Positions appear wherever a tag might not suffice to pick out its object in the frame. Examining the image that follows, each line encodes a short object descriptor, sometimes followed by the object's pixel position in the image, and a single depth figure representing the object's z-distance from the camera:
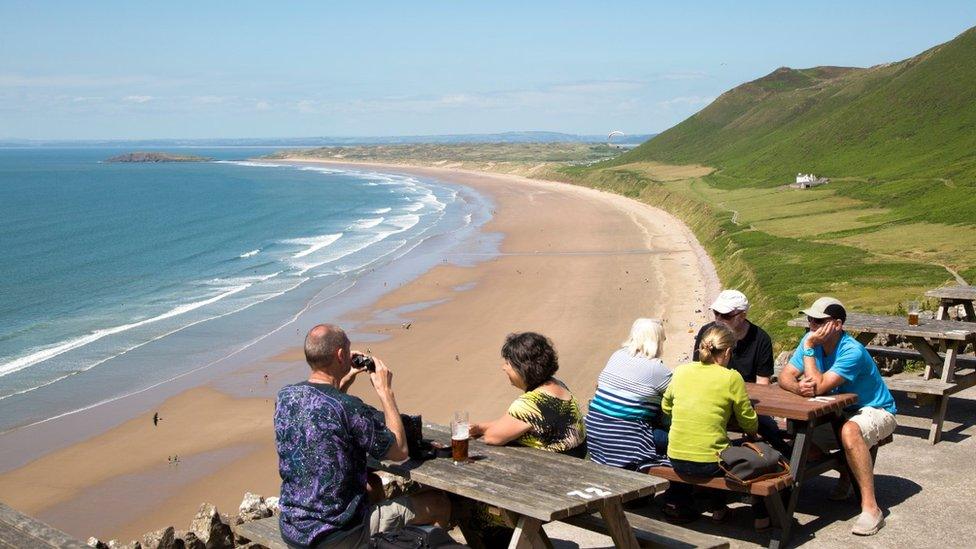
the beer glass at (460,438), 4.98
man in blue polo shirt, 6.41
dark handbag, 5.82
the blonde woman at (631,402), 6.05
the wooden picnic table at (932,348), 8.27
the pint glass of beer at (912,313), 8.81
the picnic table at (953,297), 10.40
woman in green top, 5.88
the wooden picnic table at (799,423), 6.08
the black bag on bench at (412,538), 4.75
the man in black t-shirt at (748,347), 7.16
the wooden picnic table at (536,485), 4.37
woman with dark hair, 5.34
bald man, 4.56
